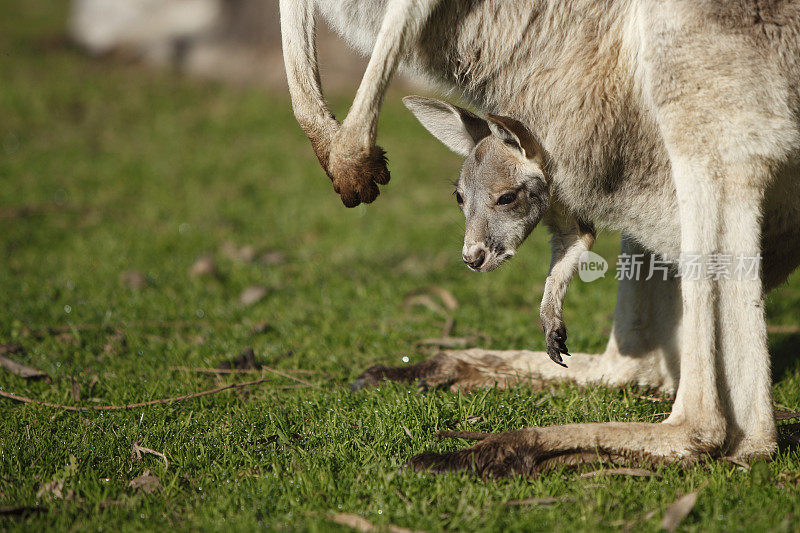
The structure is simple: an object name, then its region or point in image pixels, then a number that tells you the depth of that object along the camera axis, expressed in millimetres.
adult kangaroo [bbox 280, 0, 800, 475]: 4430
